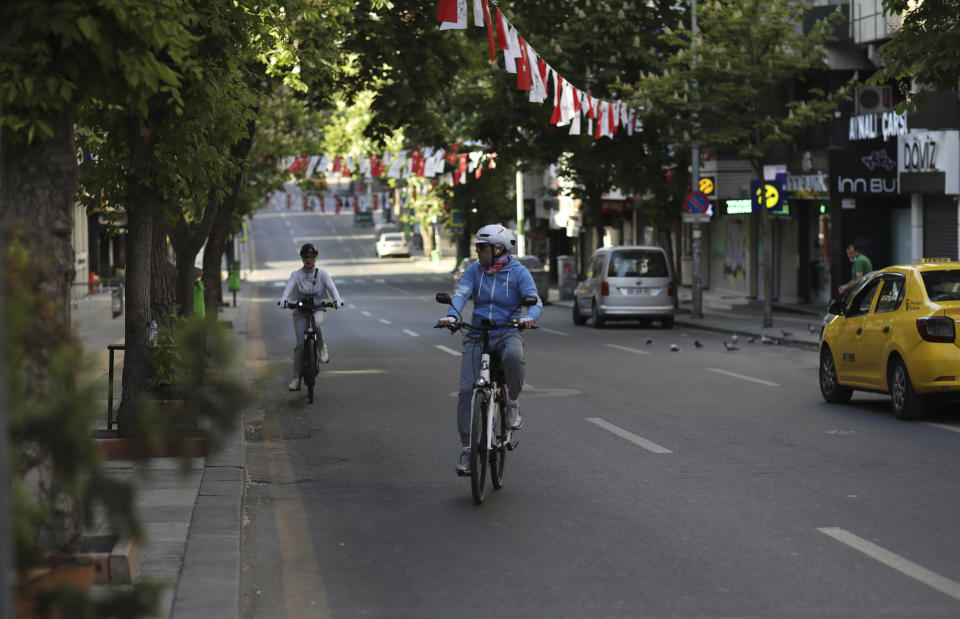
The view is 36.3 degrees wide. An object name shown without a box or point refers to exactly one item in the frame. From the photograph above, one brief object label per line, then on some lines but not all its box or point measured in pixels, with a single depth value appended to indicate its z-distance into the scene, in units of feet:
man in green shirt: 77.97
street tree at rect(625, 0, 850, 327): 99.14
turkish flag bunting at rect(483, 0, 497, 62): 53.98
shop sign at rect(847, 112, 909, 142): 100.37
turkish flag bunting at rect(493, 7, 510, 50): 56.39
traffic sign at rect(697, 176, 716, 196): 116.88
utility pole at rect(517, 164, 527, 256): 192.54
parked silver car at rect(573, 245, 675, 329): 103.60
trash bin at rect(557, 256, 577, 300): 160.86
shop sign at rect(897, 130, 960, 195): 94.68
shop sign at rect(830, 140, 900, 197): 105.09
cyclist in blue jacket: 31.76
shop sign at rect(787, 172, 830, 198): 117.29
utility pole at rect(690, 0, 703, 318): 114.11
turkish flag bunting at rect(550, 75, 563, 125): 75.64
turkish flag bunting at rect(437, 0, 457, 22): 48.44
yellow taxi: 43.24
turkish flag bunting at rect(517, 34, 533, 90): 61.19
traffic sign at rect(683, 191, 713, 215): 111.96
